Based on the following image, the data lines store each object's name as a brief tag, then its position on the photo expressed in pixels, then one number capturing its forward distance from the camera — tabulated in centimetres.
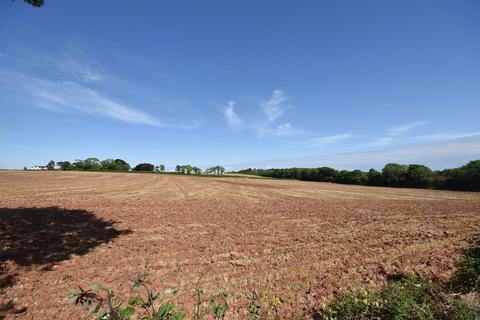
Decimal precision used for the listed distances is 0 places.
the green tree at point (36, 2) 1032
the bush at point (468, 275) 600
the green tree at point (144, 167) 18200
